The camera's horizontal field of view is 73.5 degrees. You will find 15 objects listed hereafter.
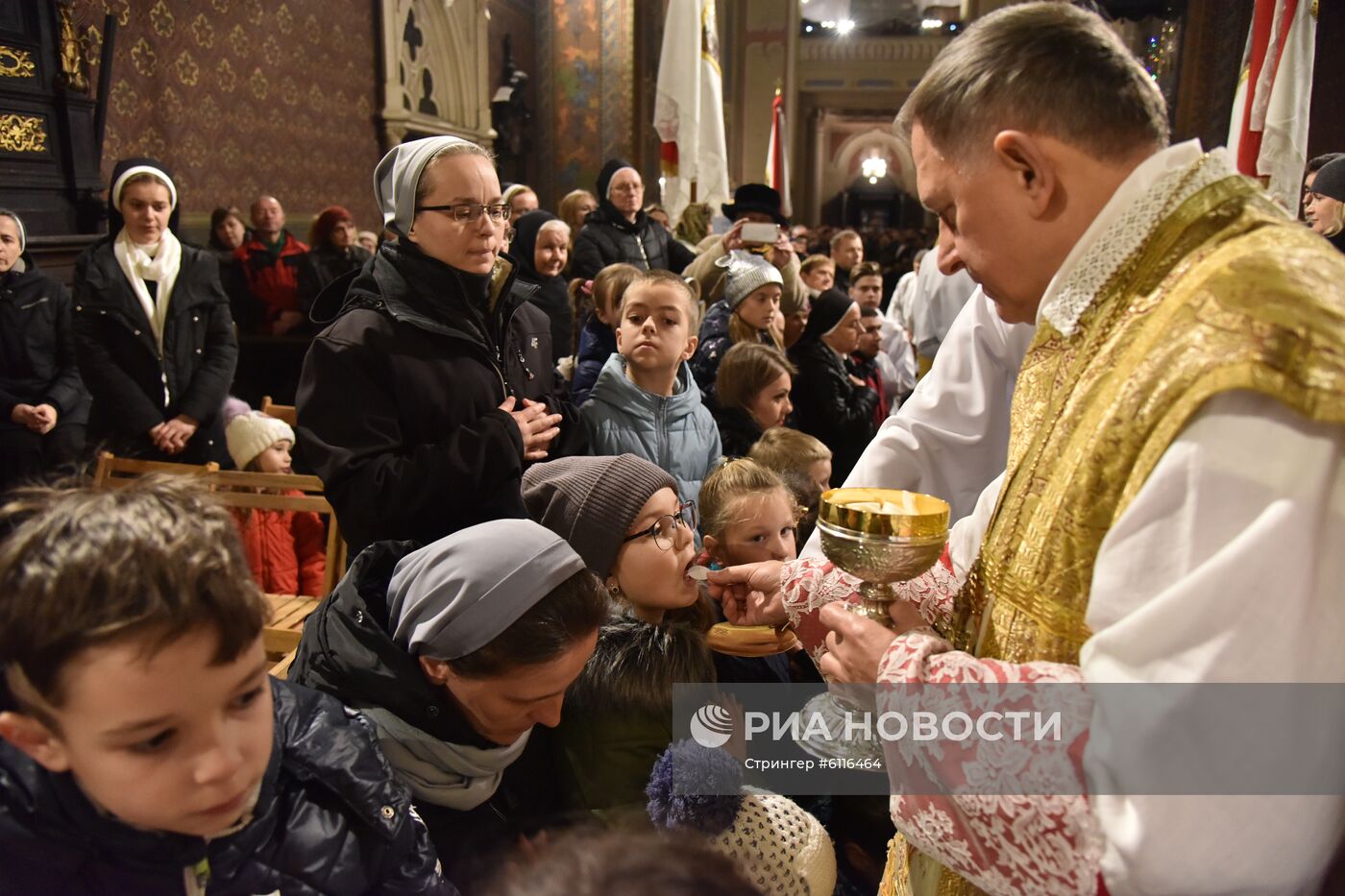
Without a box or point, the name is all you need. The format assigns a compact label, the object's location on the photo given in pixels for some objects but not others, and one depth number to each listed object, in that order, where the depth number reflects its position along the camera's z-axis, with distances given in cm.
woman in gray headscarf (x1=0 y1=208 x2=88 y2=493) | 373
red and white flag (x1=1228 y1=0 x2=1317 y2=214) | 360
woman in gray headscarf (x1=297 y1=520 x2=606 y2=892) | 137
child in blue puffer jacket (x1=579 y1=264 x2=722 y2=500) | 276
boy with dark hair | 91
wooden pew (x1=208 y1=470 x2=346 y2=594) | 286
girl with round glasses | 160
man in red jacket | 599
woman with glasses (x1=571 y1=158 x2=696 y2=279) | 518
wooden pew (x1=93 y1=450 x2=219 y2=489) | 287
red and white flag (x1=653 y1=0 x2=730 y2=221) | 558
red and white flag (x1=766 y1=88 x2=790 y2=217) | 935
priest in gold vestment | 75
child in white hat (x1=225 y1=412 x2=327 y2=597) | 322
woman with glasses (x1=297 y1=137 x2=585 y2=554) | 196
